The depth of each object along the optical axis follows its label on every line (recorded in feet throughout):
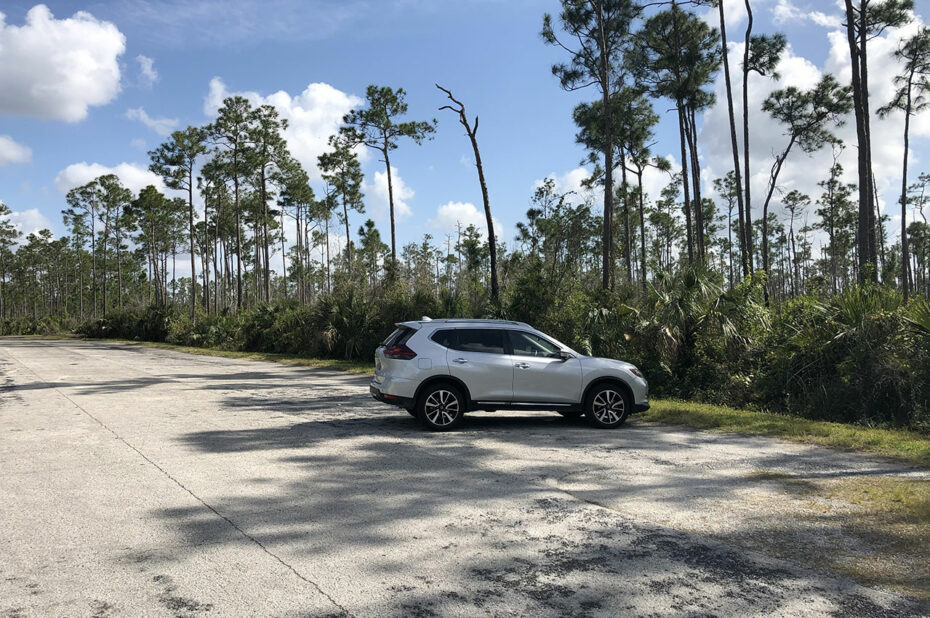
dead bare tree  85.81
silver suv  31.40
